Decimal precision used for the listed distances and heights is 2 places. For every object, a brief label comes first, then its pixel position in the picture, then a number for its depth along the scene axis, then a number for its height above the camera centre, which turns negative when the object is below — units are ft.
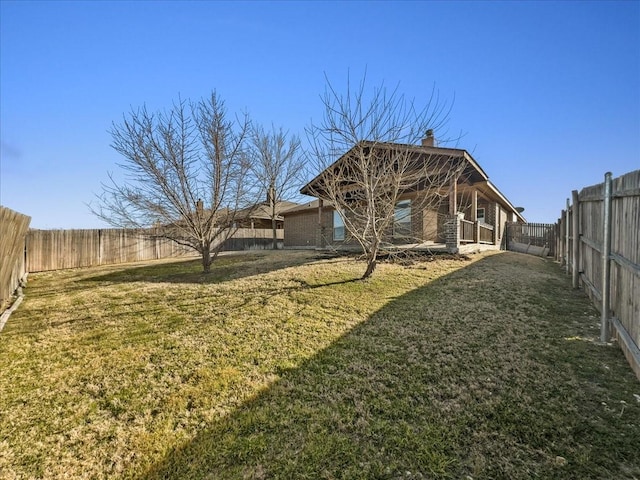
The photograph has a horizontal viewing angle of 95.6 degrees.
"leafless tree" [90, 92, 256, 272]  26.27 +5.98
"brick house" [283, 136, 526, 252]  31.78 +3.57
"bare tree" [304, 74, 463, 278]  21.29 +7.62
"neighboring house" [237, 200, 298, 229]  80.42 +5.12
